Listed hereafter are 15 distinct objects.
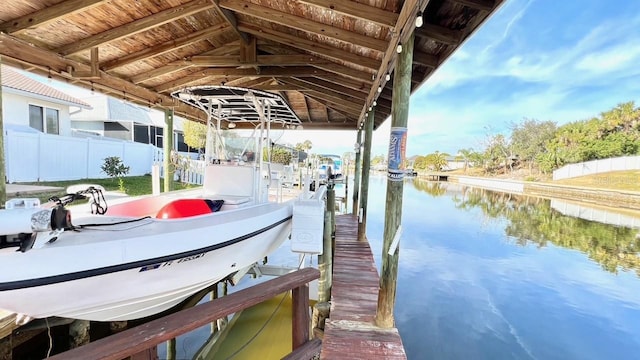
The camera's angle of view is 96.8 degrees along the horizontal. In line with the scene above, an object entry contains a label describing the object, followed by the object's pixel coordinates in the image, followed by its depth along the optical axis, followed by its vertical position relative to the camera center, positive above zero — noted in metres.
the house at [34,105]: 8.66 +1.61
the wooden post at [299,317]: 1.57 -0.84
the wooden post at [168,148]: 6.28 +0.26
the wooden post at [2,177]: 2.89 -0.25
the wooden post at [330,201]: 4.97 -0.60
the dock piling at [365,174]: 5.42 -0.12
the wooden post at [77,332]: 2.67 -1.68
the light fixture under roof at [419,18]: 1.96 +1.05
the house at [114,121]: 15.52 +1.98
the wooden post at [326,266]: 3.17 -1.17
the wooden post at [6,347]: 2.15 -1.50
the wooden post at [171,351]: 3.77 -2.57
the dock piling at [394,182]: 2.45 -0.11
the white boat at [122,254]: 1.45 -0.61
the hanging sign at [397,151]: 2.46 +0.17
